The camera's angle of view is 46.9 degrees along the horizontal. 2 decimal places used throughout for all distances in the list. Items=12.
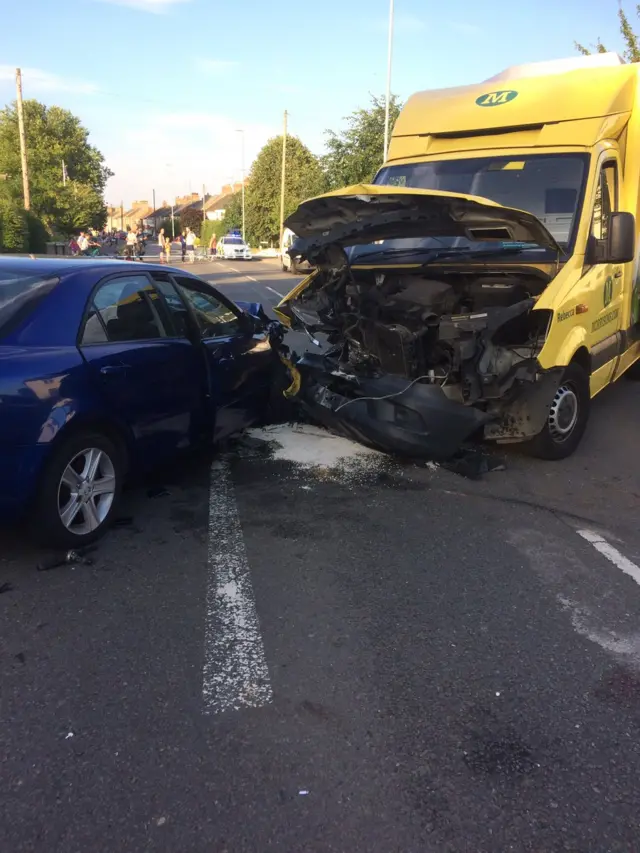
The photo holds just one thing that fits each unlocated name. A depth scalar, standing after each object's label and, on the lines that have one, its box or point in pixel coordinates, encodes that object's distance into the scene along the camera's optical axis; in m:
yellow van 5.16
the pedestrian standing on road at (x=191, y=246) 46.33
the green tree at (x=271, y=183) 62.44
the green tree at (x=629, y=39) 18.03
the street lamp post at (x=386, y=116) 24.42
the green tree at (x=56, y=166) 54.00
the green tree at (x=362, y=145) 26.97
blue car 3.71
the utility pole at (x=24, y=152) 37.16
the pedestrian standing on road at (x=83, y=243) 31.16
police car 47.72
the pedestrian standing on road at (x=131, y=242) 34.58
